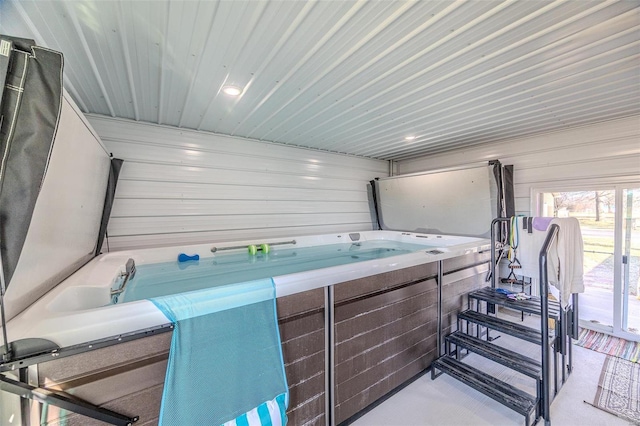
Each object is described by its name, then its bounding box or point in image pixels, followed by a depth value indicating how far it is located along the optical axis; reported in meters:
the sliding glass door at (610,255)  2.86
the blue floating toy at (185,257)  2.77
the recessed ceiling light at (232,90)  2.08
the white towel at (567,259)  1.91
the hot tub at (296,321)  0.94
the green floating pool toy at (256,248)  3.17
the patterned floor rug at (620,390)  1.77
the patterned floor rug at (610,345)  2.53
